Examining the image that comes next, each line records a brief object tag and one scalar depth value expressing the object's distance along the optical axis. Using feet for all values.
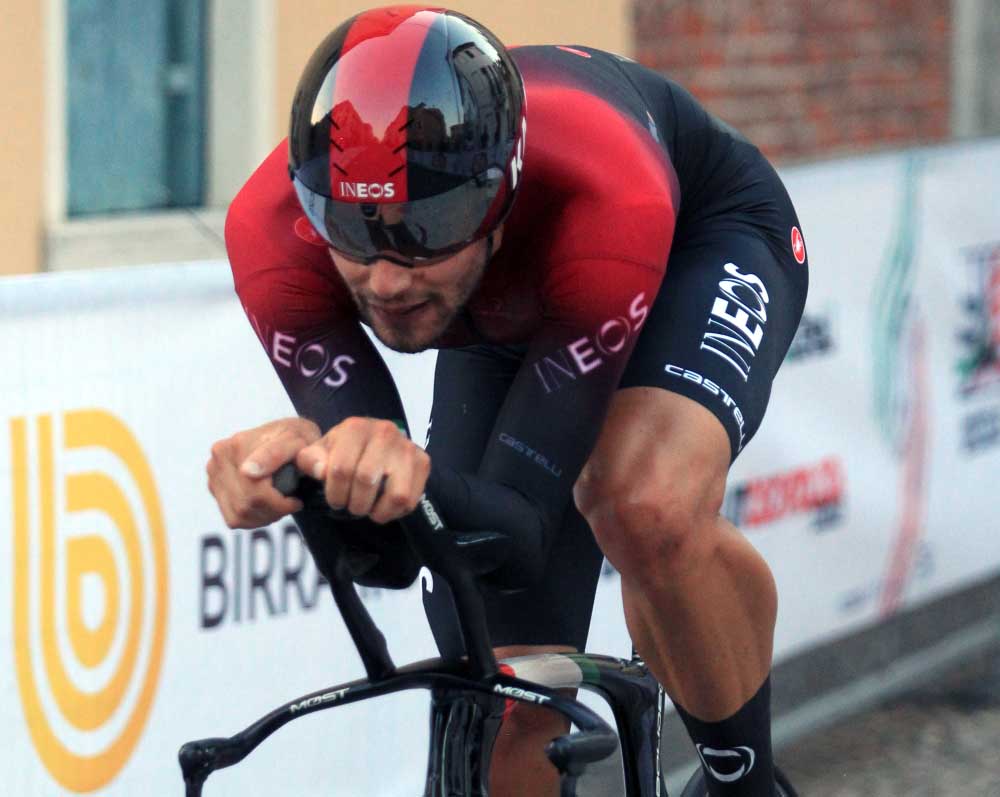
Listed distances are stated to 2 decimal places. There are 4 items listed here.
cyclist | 16.70
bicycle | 15.72
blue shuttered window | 49.19
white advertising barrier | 25.49
